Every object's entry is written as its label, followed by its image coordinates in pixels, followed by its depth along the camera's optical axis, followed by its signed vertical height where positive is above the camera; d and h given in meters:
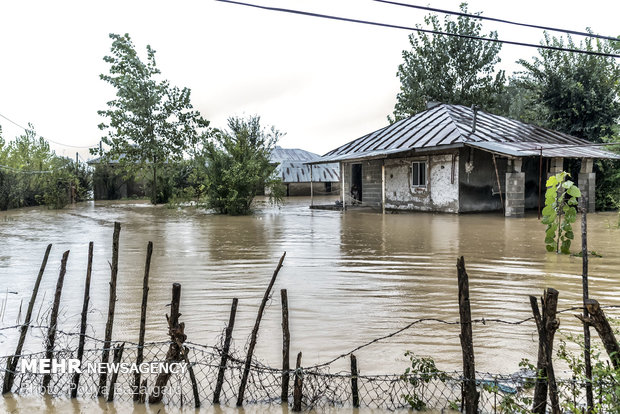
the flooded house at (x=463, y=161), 18.77 +1.09
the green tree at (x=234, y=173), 21.47 +0.81
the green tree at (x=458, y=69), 39.78 +9.12
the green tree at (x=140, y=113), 34.75 +5.33
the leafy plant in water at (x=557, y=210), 9.04 -0.41
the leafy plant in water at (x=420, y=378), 3.69 -1.35
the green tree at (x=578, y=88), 24.50 +4.68
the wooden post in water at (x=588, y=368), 3.21 -1.13
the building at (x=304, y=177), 40.94 +1.11
